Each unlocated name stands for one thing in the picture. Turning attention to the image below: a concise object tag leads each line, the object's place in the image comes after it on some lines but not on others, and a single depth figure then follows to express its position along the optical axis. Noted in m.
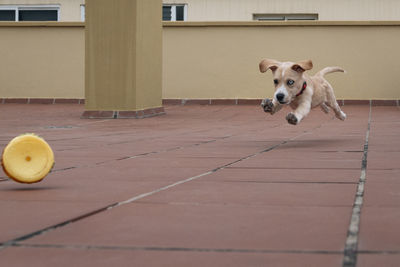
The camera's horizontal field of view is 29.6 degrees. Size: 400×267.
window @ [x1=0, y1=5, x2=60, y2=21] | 21.58
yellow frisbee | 3.69
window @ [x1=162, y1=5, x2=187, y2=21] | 21.08
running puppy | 6.63
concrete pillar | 11.23
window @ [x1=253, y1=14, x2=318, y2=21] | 20.41
